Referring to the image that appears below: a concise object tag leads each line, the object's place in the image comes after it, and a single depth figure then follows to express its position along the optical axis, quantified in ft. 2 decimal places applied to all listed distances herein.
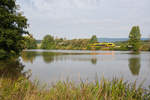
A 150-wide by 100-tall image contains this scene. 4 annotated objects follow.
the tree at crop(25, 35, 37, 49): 268.45
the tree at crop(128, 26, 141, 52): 144.56
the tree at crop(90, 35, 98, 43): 233.66
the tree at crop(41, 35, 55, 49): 274.16
